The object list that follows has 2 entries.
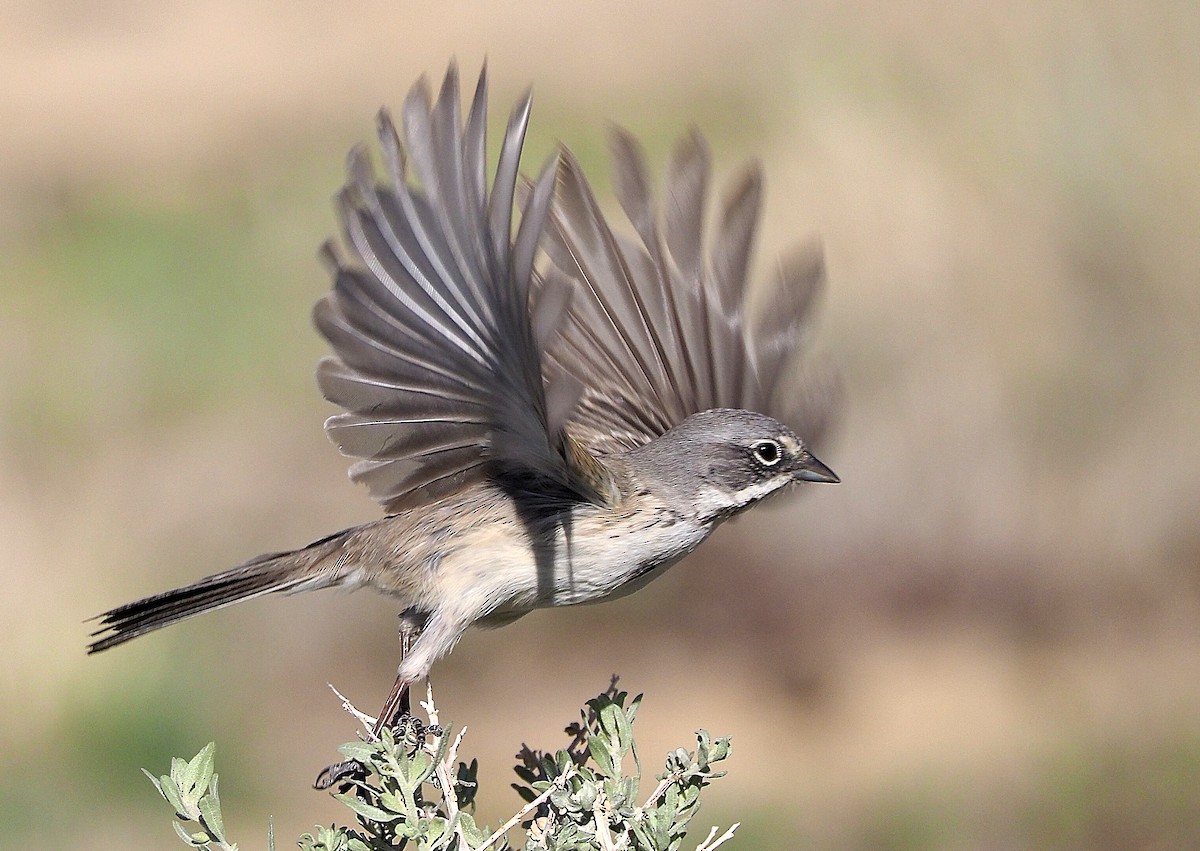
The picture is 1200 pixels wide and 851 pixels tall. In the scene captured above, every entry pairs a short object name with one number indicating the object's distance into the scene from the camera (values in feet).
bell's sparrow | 13.06
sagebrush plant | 12.99
